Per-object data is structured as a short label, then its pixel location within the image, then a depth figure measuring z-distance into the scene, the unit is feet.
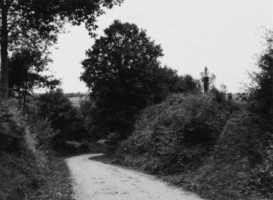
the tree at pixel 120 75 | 117.19
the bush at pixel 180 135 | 59.41
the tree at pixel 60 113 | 179.11
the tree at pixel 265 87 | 45.60
